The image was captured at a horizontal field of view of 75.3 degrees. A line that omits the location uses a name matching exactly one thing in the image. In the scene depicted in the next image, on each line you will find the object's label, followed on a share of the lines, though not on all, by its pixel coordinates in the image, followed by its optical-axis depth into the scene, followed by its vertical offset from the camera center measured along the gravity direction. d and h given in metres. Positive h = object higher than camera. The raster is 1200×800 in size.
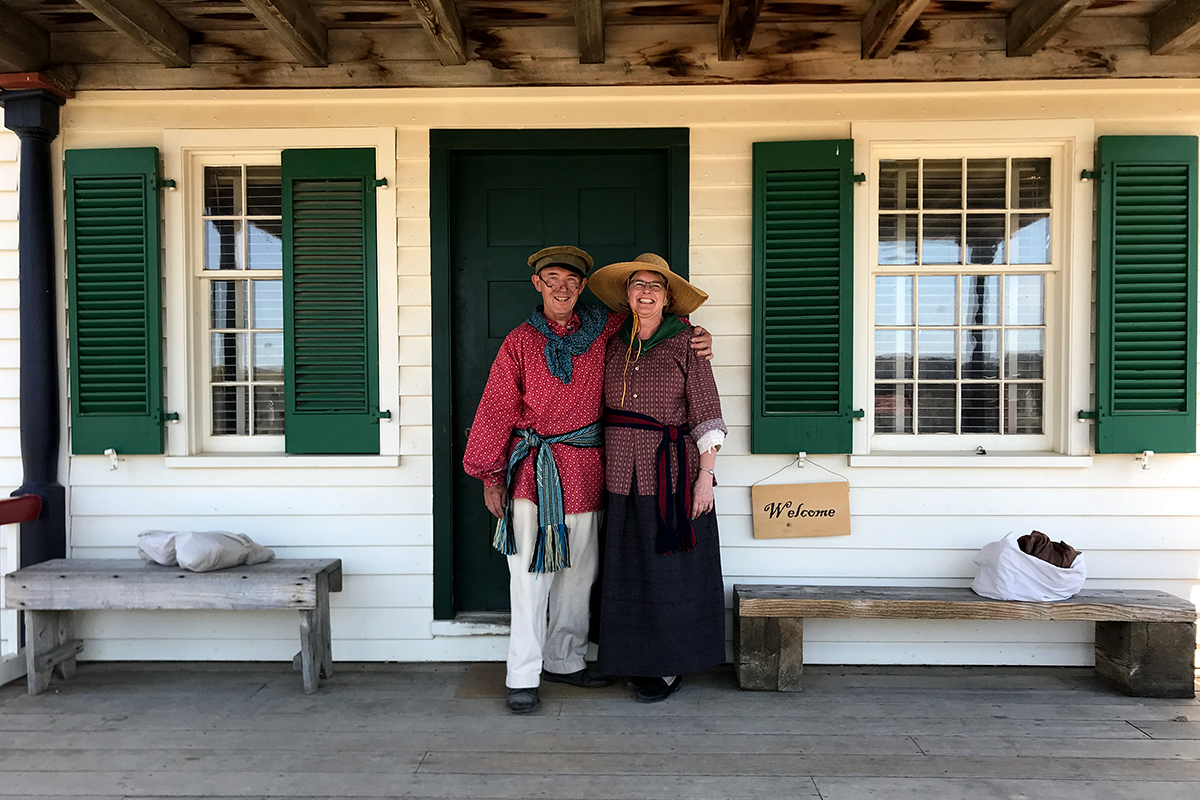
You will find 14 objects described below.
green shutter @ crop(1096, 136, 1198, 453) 3.35 +0.33
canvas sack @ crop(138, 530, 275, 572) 3.14 -0.72
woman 3.00 -0.46
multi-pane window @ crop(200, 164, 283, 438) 3.61 +0.37
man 3.04 -0.30
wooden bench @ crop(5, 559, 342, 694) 3.13 -0.88
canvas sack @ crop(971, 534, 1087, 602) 3.11 -0.82
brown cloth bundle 3.15 -0.72
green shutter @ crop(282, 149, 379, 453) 3.46 +0.32
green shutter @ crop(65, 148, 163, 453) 3.47 +0.33
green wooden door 3.56 +0.69
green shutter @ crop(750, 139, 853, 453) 3.41 +0.29
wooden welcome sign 3.46 -0.61
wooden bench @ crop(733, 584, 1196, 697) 3.11 -1.00
